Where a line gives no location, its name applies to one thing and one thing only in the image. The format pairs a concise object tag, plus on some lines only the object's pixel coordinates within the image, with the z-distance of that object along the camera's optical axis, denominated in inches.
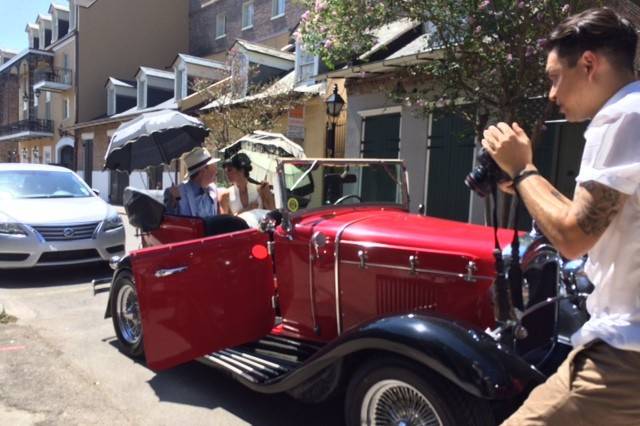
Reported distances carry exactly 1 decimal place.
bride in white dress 213.0
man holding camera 51.5
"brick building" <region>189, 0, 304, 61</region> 818.2
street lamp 443.2
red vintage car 92.7
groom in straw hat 197.8
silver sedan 261.1
